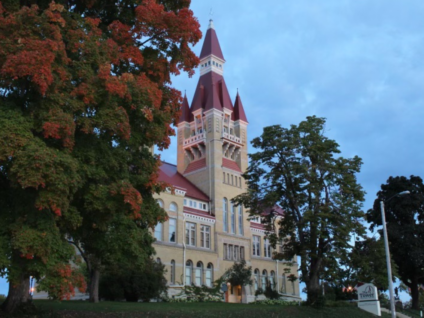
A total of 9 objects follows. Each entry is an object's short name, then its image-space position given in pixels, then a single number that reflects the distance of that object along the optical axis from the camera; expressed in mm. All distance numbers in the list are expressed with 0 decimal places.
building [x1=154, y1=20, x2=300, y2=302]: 50062
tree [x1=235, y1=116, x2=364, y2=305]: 28094
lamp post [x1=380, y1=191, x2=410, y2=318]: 25320
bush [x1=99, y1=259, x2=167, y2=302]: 35250
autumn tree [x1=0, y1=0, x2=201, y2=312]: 12711
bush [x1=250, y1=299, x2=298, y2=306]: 44278
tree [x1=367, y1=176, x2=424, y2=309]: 46312
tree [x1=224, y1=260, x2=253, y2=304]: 46188
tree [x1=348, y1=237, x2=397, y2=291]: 28688
